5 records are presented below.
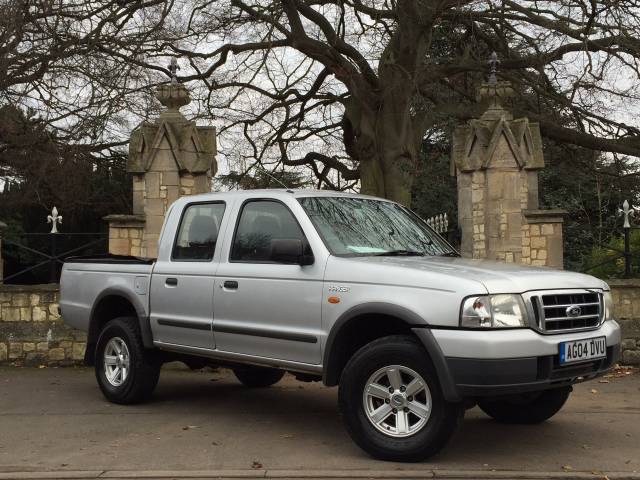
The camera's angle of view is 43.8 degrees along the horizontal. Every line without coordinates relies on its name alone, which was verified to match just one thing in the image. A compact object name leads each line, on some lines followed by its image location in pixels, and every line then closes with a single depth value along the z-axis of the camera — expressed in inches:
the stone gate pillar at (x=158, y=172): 450.0
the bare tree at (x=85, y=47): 557.6
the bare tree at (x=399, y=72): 614.2
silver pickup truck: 198.2
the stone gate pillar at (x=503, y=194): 448.8
